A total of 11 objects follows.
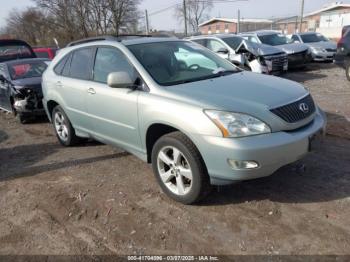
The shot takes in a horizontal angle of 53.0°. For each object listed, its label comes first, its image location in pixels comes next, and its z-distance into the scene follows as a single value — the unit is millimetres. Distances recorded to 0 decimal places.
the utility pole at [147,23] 35094
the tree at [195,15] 61994
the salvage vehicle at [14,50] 11709
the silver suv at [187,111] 3197
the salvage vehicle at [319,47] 15133
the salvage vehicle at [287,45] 13445
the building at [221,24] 61356
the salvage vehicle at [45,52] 14469
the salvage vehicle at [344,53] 10555
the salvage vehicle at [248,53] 10828
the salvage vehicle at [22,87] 7926
